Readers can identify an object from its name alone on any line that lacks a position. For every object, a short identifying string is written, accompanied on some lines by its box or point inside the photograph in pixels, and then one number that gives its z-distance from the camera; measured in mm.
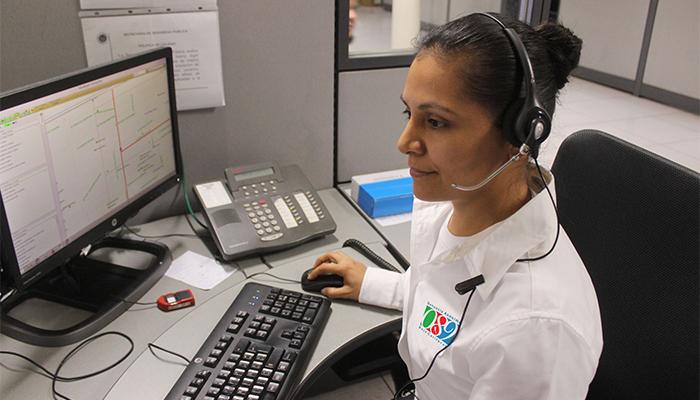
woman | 662
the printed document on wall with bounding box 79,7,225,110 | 1154
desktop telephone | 1171
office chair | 808
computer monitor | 837
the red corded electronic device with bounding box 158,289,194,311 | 1008
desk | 816
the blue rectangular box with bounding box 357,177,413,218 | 1361
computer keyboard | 777
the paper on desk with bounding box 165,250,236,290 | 1104
